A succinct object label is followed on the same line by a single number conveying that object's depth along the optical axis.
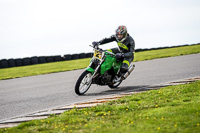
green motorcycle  15.14
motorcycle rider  16.32
